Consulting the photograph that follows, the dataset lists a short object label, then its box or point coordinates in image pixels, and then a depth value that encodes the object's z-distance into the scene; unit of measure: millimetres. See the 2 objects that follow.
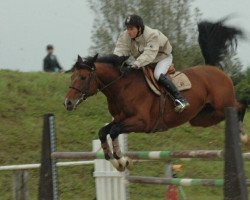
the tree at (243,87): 41634
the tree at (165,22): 57844
